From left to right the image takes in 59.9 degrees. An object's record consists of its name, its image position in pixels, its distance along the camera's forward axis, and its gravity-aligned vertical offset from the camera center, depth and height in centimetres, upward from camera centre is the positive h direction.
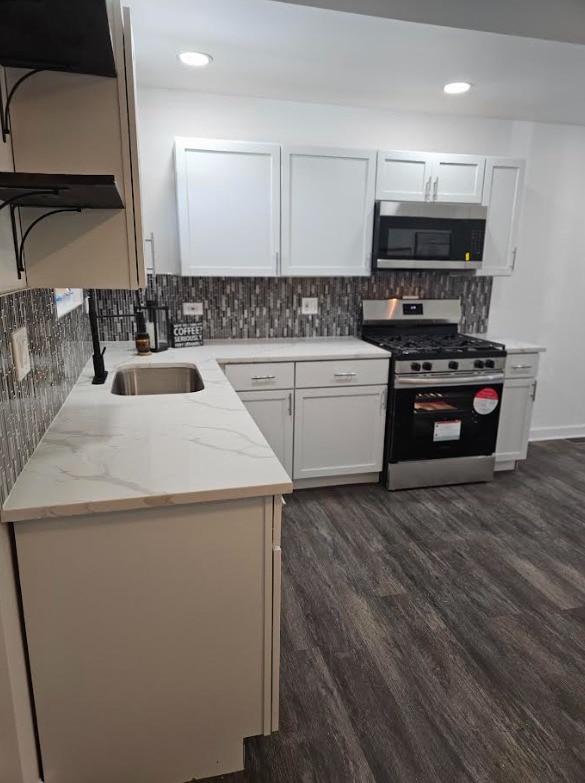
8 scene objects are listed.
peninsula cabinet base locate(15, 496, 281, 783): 121 -94
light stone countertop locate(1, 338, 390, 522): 119 -54
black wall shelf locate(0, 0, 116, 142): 91 +43
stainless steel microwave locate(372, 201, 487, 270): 316 +18
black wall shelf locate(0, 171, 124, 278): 95 +13
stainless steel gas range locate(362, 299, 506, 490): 315 -89
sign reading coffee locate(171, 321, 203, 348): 314 -45
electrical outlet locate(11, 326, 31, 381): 124 -24
